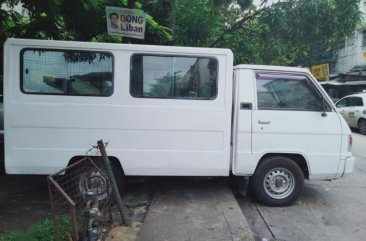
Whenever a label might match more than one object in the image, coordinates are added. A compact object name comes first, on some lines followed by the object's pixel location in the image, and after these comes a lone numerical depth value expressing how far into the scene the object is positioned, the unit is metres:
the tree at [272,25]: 7.45
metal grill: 3.66
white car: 14.98
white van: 5.10
